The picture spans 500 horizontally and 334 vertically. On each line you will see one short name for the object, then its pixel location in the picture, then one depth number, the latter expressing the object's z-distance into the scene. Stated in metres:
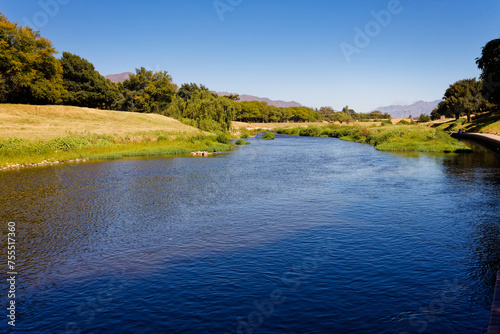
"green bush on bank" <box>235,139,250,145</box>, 80.36
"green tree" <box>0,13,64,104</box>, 70.38
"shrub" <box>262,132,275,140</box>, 104.39
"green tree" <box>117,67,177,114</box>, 118.81
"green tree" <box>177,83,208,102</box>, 162.75
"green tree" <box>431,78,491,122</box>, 112.31
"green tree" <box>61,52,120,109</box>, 93.12
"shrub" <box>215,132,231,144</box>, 73.94
